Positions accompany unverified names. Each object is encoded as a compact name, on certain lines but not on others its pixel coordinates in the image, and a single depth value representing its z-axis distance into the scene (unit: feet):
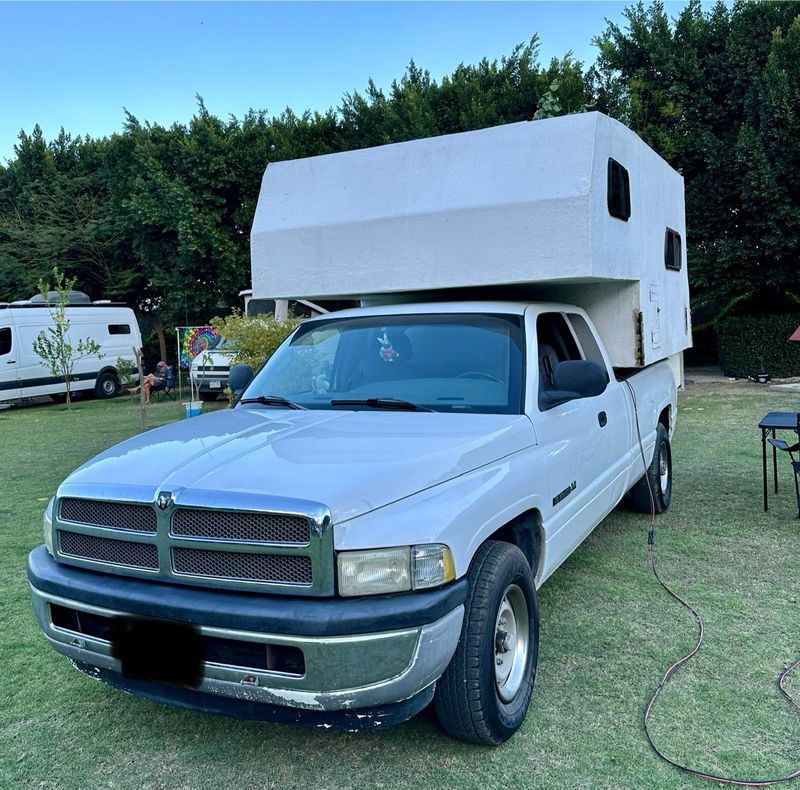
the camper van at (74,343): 62.90
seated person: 62.34
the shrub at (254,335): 40.04
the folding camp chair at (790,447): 19.44
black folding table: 20.24
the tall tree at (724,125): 53.72
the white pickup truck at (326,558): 8.50
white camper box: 16.33
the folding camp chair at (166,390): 64.13
